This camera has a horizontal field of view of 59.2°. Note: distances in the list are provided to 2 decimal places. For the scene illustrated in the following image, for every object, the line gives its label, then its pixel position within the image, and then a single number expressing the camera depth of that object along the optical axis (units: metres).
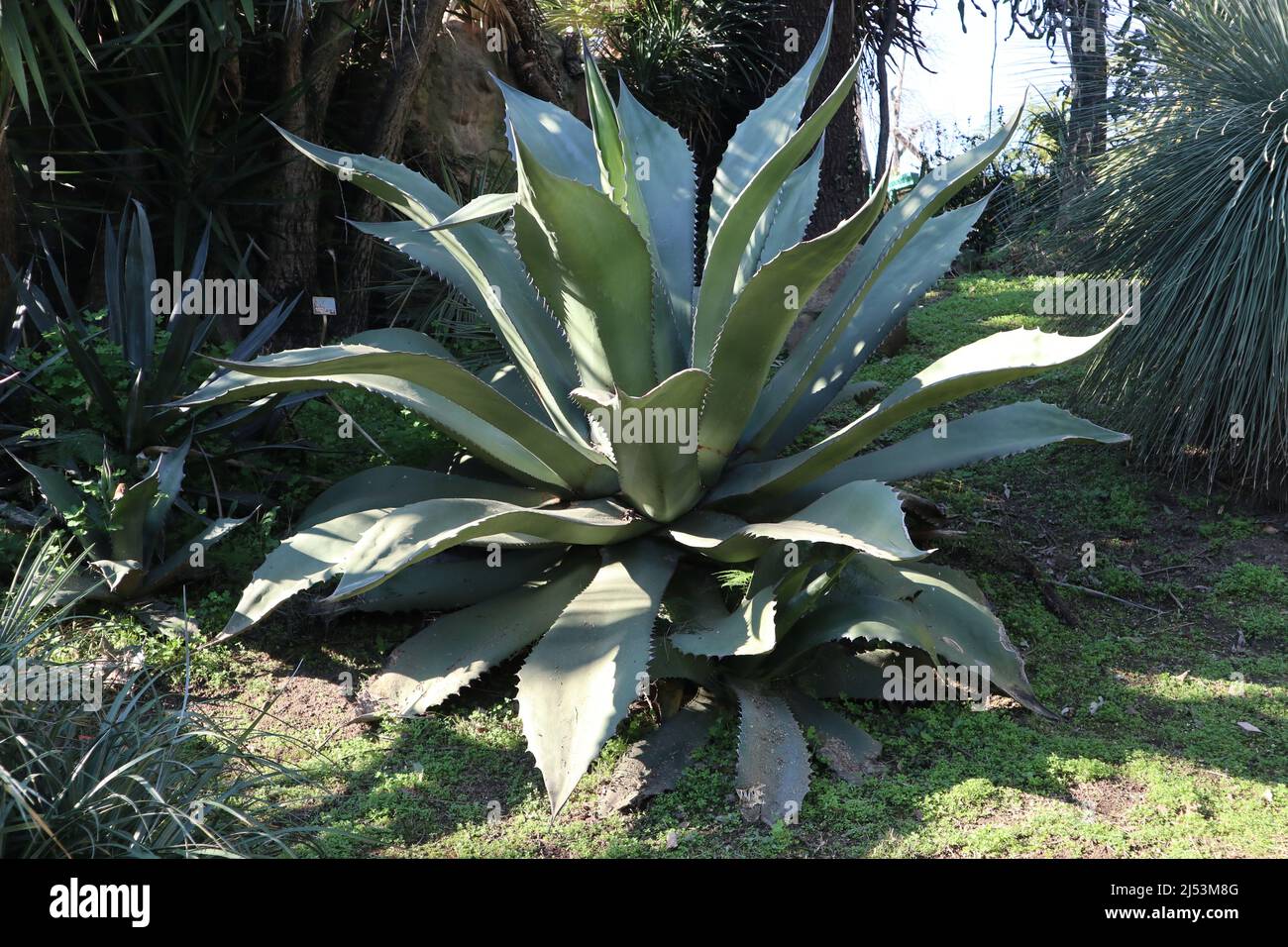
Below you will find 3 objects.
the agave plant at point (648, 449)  3.08
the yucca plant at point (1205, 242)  4.30
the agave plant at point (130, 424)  3.59
